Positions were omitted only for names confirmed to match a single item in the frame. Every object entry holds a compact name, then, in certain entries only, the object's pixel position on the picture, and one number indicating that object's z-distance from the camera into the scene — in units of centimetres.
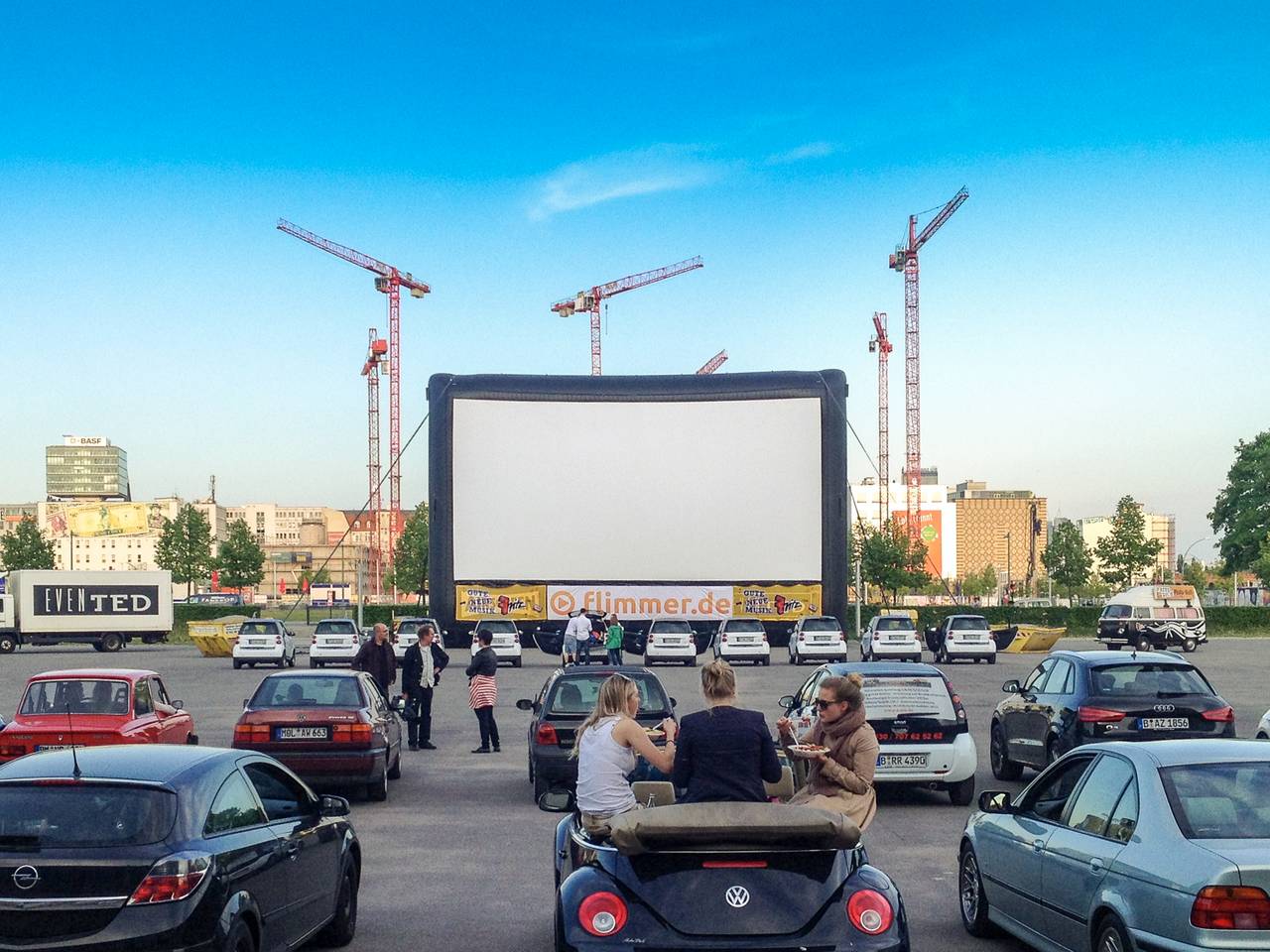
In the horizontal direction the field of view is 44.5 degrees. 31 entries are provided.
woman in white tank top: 811
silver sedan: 616
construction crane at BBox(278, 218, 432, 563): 14475
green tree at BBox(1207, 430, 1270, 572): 10319
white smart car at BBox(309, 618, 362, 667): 4450
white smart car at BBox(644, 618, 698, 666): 4703
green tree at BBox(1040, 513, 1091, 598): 11756
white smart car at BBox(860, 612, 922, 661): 4775
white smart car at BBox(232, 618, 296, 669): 4662
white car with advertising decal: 1488
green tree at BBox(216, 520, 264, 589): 10806
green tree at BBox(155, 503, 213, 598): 11400
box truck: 5984
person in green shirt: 4016
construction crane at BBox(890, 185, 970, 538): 14088
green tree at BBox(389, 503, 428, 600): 11681
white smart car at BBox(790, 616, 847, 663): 4688
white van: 5912
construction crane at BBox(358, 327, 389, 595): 14675
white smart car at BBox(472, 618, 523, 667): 4662
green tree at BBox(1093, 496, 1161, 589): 10638
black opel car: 638
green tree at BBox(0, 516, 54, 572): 11694
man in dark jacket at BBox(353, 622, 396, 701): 2144
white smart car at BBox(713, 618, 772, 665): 4725
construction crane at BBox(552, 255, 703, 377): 14838
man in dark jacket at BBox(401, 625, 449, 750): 2134
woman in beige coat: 827
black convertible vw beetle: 568
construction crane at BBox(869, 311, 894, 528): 17038
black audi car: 1503
